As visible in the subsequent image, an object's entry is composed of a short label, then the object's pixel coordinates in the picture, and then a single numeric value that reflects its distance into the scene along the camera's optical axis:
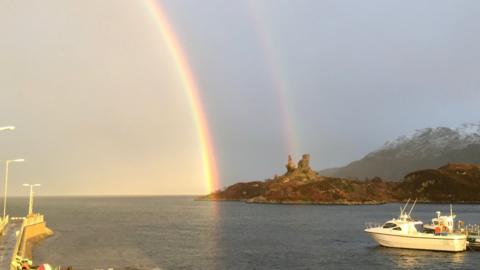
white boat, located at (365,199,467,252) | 78.06
